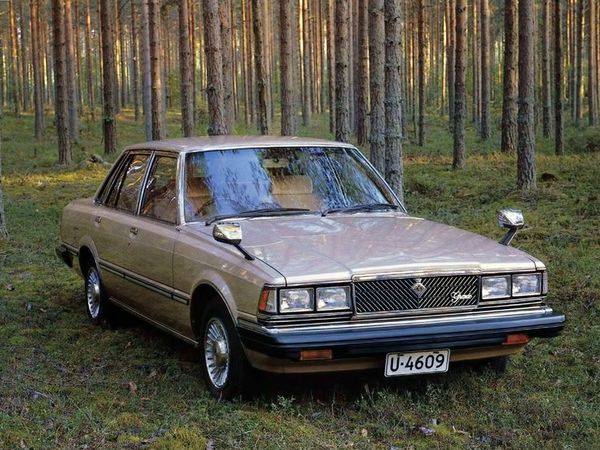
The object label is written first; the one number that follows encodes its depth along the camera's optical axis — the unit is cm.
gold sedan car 456
